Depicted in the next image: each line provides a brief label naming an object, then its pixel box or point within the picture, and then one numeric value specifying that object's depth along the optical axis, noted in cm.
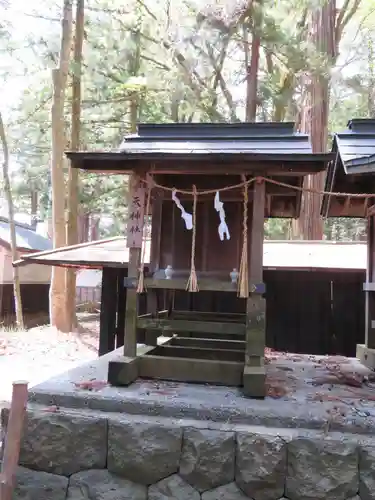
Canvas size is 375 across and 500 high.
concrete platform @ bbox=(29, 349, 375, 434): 378
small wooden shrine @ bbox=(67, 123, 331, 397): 447
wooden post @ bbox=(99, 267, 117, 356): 806
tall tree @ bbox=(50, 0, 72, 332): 1252
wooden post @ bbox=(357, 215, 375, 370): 575
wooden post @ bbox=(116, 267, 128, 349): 815
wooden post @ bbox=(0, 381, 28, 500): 345
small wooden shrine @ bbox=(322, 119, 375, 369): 439
